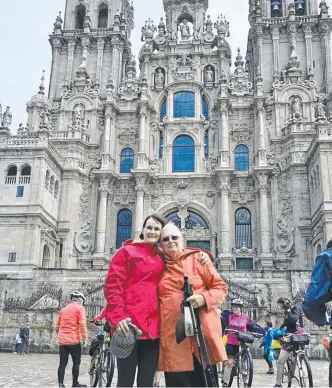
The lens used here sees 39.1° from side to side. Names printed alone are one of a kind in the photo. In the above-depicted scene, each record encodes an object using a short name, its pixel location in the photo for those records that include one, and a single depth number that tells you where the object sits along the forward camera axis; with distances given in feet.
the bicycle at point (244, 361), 26.73
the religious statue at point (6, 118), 103.30
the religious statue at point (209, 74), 118.84
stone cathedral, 96.89
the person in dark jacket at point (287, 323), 27.86
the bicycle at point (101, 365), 28.83
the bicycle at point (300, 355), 26.48
